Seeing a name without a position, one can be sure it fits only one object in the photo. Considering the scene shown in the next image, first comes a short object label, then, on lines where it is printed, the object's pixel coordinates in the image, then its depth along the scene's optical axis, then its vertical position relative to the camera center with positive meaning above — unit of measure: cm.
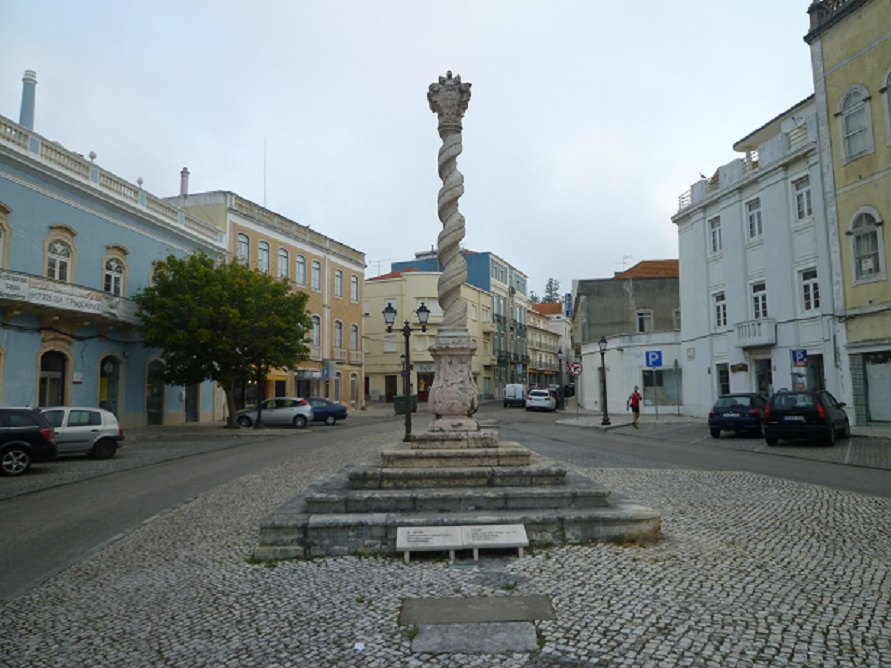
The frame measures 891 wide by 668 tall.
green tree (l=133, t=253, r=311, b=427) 2333 +272
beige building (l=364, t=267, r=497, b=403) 5550 +487
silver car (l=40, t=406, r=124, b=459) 1525 -84
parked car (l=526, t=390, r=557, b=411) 4138 -77
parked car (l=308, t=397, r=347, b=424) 2977 -88
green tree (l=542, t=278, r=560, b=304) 13138 +2019
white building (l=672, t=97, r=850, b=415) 2266 +451
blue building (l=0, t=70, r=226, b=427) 2009 +433
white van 4828 -46
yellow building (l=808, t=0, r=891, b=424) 1977 +667
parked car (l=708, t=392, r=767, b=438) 1951 -89
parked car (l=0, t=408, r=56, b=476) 1288 -87
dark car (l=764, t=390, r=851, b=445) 1609 -85
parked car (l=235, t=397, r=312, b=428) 2791 -88
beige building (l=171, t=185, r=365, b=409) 3378 +744
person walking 2506 -67
